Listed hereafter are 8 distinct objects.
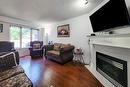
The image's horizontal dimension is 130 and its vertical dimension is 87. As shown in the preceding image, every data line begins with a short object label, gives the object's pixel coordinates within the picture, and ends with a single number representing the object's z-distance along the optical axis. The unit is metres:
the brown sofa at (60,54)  3.68
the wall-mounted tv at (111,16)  1.54
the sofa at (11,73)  1.31
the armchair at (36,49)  5.18
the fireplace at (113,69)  1.73
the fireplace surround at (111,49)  1.51
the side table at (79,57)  3.85
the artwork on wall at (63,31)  4.73
